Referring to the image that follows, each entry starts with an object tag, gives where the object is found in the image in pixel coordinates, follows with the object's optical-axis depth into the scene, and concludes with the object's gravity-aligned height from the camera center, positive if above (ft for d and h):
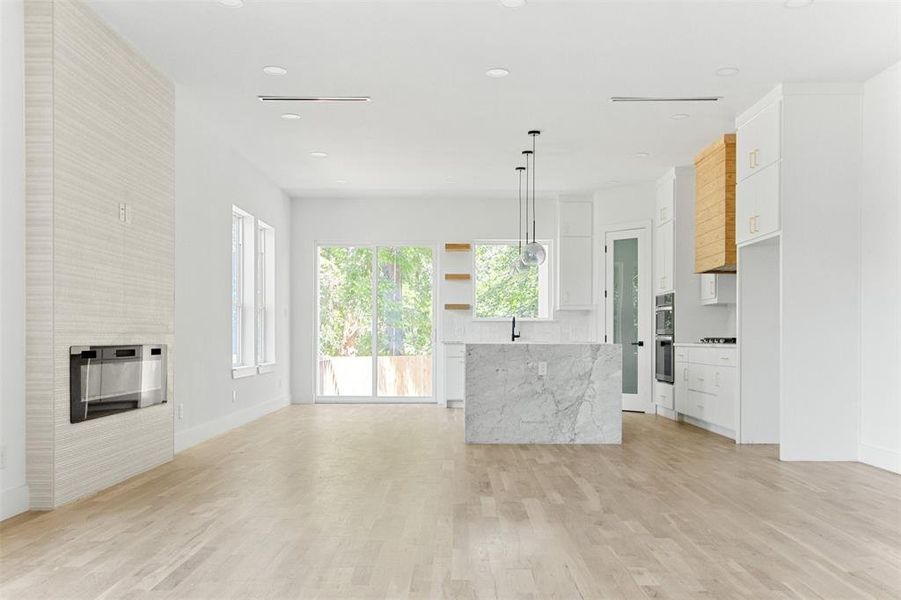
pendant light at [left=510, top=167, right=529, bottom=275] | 27.12 +1.38
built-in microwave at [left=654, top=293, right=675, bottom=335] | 28.45 -0.57
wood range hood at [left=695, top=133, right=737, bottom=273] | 23.22 +2.83
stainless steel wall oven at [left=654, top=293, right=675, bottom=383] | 28.25 -1.43
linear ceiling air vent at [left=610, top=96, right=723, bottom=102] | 20.03 +5.13
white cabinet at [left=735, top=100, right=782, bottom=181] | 19.27 +4.09
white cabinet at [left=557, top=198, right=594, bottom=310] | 34.40 +1.89
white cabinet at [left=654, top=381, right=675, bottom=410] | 28.58 -3.55
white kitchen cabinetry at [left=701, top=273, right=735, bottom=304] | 26.34 +0.36
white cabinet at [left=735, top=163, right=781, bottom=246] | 19.20 +2.40
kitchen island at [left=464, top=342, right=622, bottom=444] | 21.68 -2.69
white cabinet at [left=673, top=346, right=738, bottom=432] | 22.85 -2.71
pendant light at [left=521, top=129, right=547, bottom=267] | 25.48 +1.47
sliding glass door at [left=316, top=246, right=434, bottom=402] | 35.35 -1.38
